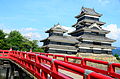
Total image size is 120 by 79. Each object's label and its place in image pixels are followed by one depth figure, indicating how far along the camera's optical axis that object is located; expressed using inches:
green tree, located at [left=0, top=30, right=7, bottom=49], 1128.3
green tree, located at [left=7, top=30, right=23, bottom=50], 1247.6
